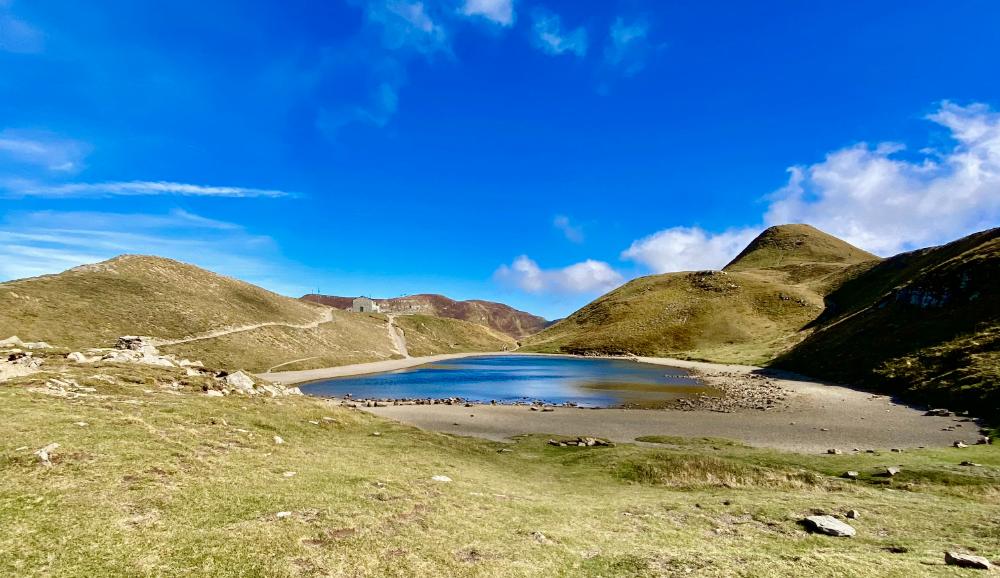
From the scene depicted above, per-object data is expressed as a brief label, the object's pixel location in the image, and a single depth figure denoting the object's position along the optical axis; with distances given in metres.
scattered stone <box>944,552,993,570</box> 9.96
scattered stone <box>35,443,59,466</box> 12.78
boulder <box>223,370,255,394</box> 34.81
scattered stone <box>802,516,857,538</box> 13.19
